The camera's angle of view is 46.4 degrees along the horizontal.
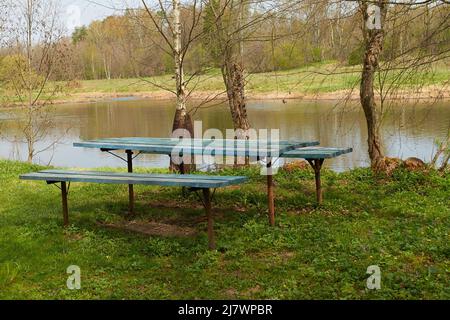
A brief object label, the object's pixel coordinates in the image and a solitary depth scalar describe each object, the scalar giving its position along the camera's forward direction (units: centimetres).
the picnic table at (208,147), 509
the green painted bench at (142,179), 462
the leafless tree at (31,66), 1254
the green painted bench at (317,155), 580
